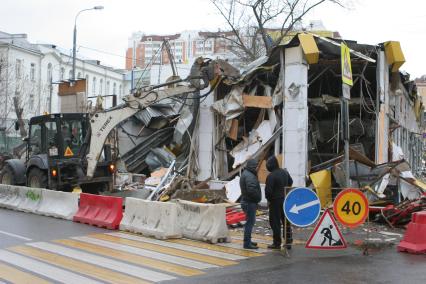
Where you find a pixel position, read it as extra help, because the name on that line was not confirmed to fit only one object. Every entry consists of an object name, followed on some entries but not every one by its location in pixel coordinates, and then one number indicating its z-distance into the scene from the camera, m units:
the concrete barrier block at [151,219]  11.02
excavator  16.06
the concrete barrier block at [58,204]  13.96
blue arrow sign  9.20
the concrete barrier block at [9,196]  16.12
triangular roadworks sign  9.29
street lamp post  29.88
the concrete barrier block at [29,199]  15.24
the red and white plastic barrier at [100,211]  12.47
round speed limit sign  9.33
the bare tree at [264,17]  33.62
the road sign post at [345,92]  10.51
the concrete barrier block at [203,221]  10.56
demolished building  15.96
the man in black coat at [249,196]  9.80
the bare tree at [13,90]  45.44
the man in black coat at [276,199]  9.77
